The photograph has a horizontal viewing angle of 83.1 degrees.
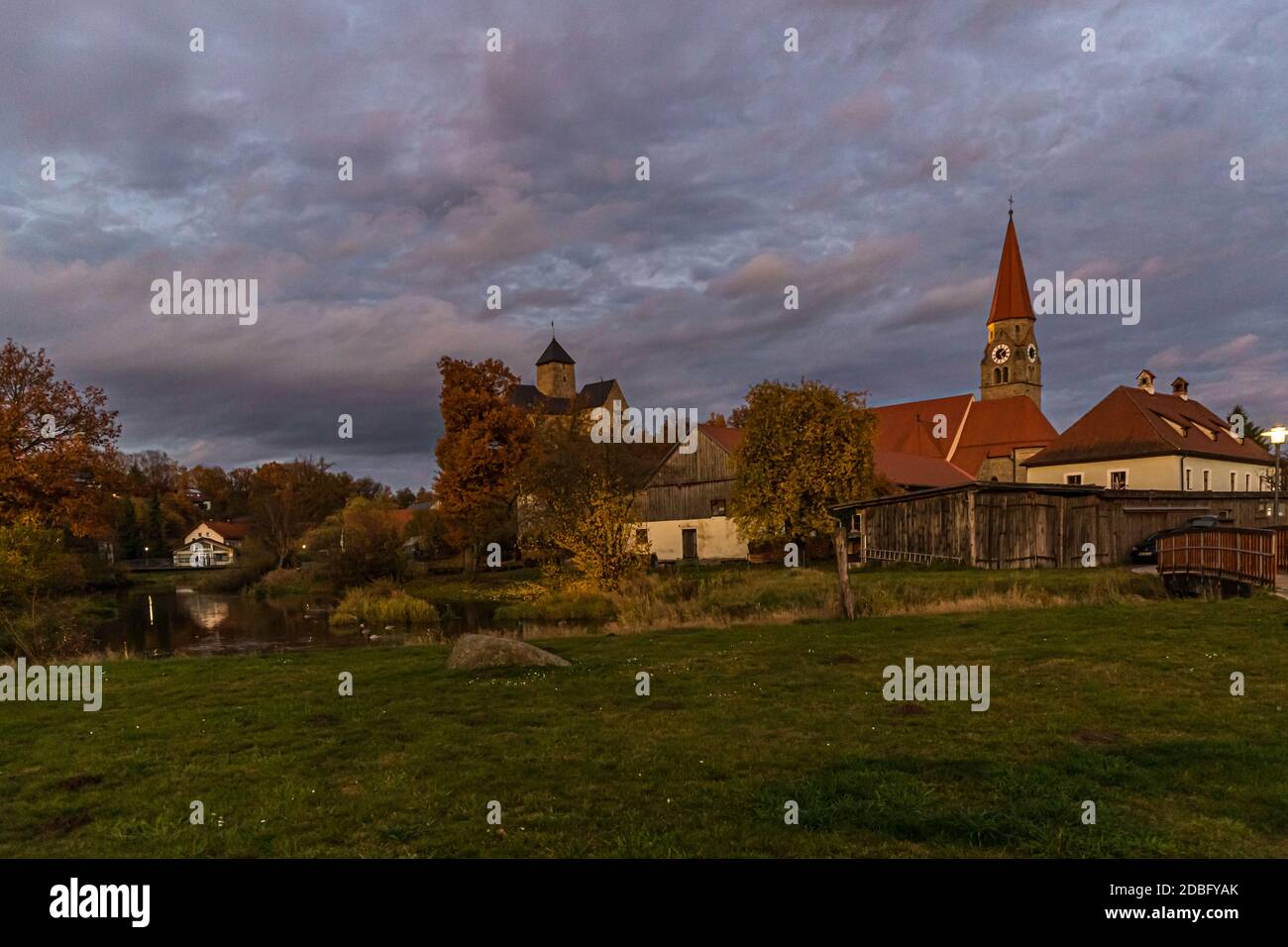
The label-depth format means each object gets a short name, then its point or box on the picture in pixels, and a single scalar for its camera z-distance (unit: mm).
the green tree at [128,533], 76938
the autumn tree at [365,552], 48031
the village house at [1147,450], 46938
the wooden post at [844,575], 18141
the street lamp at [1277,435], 25672
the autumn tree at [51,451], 27938
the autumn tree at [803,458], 34125
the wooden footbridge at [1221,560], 18797
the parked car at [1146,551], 33281
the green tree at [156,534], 85375
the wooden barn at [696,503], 45125
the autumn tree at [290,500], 64125
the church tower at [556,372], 115250
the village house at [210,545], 93019
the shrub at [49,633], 19953
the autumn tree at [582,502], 30891
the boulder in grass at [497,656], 12727
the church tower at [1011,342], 76875
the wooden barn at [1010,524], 30078
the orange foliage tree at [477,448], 49500
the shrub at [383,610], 33094
